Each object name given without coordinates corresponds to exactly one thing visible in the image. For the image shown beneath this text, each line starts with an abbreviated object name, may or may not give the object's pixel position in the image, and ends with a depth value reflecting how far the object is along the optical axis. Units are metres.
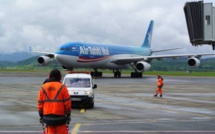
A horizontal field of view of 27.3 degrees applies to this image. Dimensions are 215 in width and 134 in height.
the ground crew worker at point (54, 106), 9.29
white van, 22.61
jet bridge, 15.04
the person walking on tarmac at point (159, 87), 32.12
